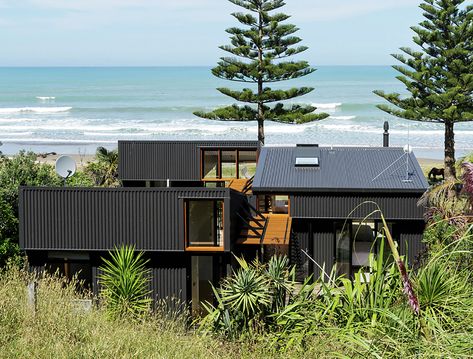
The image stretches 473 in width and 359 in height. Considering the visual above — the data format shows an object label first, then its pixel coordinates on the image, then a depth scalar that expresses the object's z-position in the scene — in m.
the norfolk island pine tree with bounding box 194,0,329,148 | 27.19
